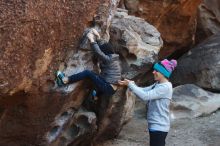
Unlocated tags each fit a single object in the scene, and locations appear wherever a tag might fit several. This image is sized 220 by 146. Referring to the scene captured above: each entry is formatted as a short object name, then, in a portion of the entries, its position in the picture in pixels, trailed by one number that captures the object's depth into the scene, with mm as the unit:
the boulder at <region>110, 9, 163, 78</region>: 7312
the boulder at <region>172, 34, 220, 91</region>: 10133
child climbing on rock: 6152
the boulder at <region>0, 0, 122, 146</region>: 5242
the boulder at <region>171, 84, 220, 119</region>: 9195
